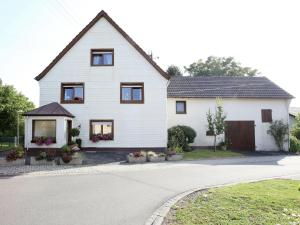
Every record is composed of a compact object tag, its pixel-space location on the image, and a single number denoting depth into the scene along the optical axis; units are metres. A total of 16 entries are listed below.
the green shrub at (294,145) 26.51
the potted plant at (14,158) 17.36
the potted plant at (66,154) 17.78
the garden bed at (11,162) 17.33
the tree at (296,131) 29.88
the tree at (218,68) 53.59
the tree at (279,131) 26.92
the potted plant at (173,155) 19.83
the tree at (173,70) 39.00
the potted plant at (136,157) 18.86
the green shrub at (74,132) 22.22
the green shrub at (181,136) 23.67
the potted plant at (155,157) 19.36
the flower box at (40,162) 17.67
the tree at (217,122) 25.20
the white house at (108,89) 23.20
